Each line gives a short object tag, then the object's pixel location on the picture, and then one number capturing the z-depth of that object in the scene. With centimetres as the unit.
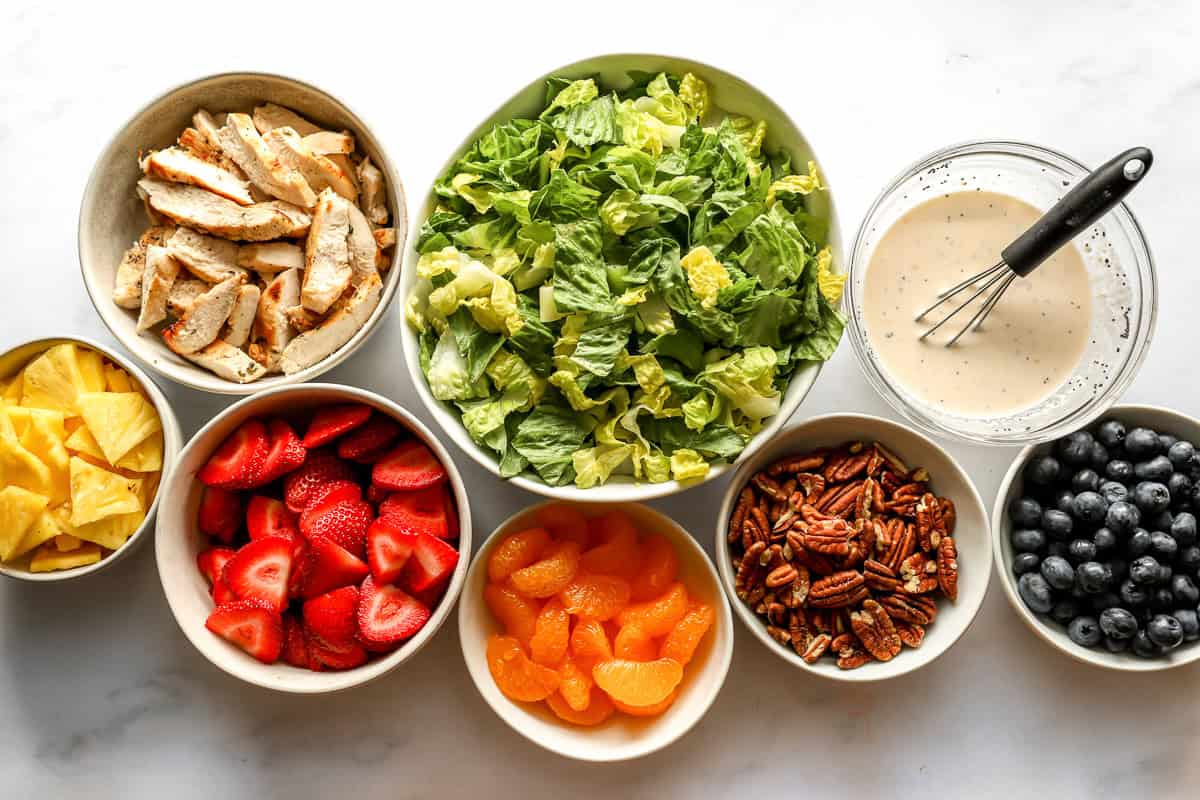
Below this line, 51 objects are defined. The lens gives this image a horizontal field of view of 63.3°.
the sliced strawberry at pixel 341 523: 49
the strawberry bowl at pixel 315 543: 48
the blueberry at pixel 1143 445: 52
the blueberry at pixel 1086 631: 52
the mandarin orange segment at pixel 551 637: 49
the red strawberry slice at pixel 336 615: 49
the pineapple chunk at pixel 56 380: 50
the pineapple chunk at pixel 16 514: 48
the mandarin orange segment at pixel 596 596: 50
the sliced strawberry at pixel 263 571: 49
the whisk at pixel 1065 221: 41
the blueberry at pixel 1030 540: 53
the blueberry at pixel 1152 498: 51
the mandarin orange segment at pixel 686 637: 50
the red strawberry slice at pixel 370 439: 50
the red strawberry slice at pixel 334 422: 49
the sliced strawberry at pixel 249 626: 48
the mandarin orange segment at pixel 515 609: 51
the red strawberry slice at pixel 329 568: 49
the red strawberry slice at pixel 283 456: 49
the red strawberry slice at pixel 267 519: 51
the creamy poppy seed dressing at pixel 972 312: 53
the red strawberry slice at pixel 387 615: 48
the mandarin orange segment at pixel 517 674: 50
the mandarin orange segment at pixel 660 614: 50
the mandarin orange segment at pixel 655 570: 51
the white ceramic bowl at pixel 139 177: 50
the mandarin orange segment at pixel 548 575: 49
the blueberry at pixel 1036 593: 52
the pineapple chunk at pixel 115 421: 49
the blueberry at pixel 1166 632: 51
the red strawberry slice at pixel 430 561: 49
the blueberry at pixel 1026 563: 53
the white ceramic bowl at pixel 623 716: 50
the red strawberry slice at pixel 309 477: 51
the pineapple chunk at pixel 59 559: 50
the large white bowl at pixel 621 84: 47
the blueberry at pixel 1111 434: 53
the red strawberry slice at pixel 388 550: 48
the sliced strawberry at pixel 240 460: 49
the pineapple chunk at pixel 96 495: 48
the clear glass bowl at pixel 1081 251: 53
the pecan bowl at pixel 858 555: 51
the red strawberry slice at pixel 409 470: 49
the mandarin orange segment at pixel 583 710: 51
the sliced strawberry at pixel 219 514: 51
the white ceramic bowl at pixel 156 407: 49
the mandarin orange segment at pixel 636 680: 49
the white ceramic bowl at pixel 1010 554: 52
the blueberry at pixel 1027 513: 53
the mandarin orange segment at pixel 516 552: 50
